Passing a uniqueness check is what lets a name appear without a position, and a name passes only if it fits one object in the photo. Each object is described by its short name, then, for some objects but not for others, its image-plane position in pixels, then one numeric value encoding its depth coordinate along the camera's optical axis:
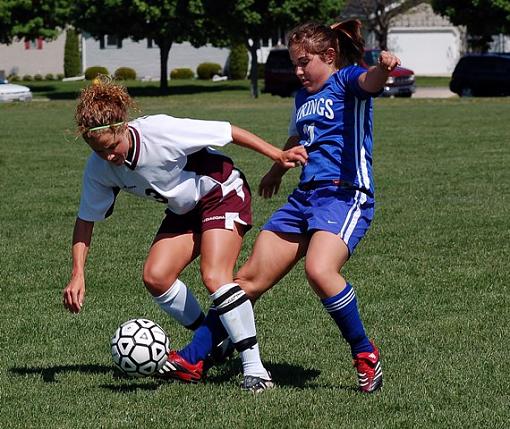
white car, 41.03
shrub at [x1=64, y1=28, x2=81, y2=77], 70.25
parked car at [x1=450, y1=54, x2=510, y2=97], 41.34
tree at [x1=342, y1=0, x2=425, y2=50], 64.31
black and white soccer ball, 5.70
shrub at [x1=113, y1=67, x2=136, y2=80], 68.31
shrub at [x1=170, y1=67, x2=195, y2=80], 69.81
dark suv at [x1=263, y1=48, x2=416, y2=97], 43.72
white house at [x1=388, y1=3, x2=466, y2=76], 73.75
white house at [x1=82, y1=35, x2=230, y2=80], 72.25
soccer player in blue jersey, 5.53
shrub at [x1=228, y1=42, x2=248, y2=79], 67.00
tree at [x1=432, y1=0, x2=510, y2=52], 48.41
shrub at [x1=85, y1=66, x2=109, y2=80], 68.25
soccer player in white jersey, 5.47
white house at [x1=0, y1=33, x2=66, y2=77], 73.62
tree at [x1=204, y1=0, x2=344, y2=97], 45.91
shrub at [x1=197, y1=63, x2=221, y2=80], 69.00
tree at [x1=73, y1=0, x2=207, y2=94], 47.94
